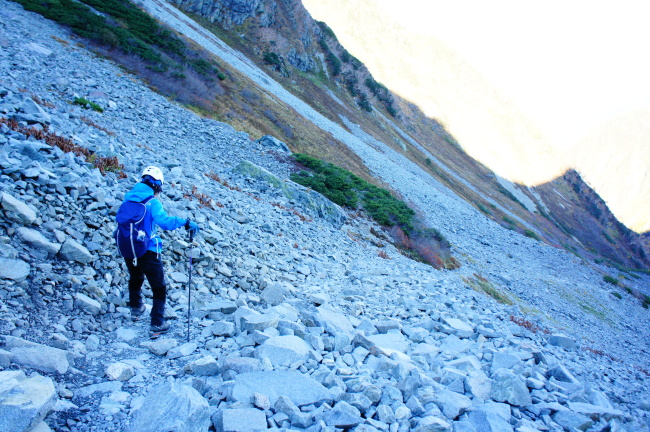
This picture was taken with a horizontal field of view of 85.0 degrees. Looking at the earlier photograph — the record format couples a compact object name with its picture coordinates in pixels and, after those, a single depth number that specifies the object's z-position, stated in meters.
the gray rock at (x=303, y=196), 15.33
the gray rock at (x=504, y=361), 5.18
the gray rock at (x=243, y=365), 4.00
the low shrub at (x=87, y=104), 13.97
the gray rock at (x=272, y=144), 21.50
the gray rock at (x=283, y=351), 4.32
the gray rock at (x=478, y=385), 4.29
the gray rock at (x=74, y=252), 5.23
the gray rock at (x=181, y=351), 4.46
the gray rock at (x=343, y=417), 3.27
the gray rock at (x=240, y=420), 3.07
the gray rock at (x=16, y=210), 4.98
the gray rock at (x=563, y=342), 7.77
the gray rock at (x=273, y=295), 6.81
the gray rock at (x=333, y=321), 5.63
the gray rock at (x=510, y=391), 4.25
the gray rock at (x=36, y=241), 4.95
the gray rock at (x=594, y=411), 4.18
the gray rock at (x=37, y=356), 3.42
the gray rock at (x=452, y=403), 3.77
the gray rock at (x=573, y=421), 3.98
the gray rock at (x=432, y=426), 3.38
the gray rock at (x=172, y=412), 3.01
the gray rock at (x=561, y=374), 5.11
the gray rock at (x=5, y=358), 3.26
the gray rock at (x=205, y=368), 4.01
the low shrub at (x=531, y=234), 42.78
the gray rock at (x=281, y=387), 3.60
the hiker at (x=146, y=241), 4.78
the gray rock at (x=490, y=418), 3.59
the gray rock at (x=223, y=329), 5.00
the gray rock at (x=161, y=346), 4.47
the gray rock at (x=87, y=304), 4.86
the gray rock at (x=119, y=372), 3.76
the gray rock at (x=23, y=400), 2.58
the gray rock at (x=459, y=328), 6.54
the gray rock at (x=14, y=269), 4.41
